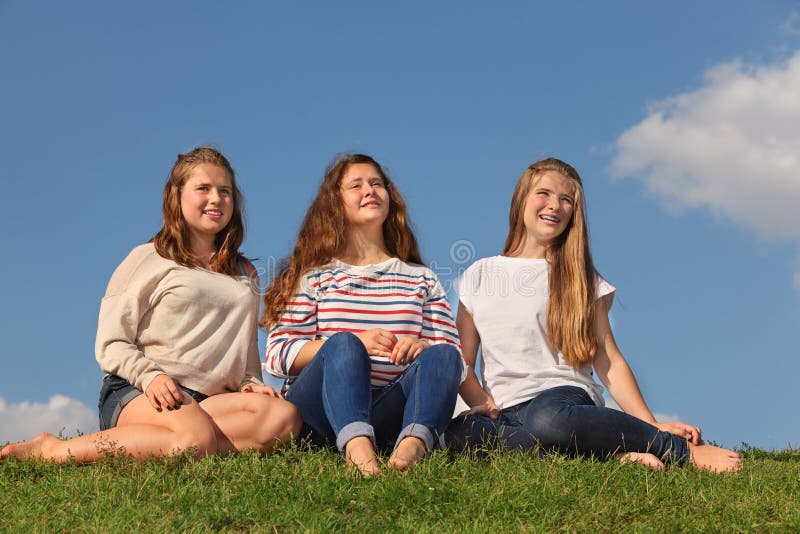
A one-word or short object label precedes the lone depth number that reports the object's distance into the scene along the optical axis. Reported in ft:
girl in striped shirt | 17.60
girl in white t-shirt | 19.67
